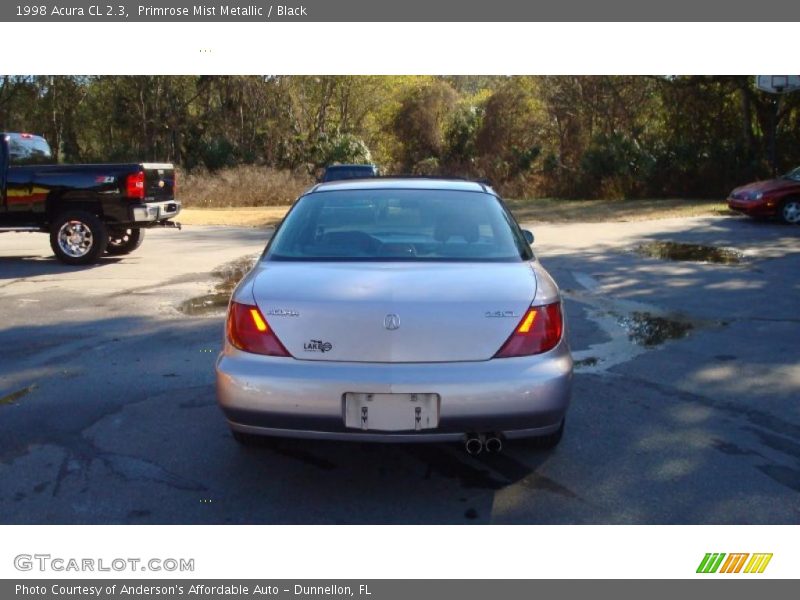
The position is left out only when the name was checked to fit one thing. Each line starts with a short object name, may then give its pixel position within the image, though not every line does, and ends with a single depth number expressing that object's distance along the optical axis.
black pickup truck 12.64
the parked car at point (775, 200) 18.89
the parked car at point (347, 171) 19.27
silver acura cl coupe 3.97
